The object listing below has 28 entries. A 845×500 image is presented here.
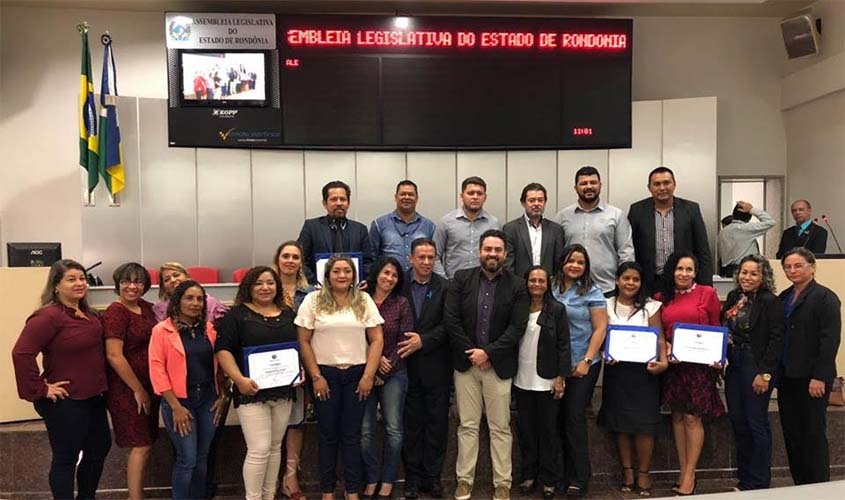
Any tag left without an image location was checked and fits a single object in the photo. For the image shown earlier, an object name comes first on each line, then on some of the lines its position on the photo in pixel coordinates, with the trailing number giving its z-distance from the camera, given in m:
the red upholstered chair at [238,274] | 6.21
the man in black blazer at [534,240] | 4.02
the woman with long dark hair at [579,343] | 3.62
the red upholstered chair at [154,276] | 5.94
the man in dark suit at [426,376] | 3.55
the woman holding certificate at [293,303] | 3.59
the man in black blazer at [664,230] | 4.13
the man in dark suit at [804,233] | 5.99
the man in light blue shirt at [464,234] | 4.12
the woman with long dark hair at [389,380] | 3.51
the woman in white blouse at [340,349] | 3.35
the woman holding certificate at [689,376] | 3.66
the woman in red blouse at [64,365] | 3.06
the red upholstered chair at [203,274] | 6.19
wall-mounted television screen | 5.91
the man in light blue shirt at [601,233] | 4.10
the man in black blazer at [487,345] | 3.49
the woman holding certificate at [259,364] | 3.18
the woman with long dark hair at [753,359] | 3.52
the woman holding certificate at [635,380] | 3.66
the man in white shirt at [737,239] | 5.96
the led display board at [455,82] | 5.98
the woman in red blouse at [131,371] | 3.23
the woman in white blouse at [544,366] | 3.53
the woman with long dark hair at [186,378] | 3.13
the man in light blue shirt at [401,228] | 4.16
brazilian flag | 5.93
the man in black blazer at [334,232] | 4.09
